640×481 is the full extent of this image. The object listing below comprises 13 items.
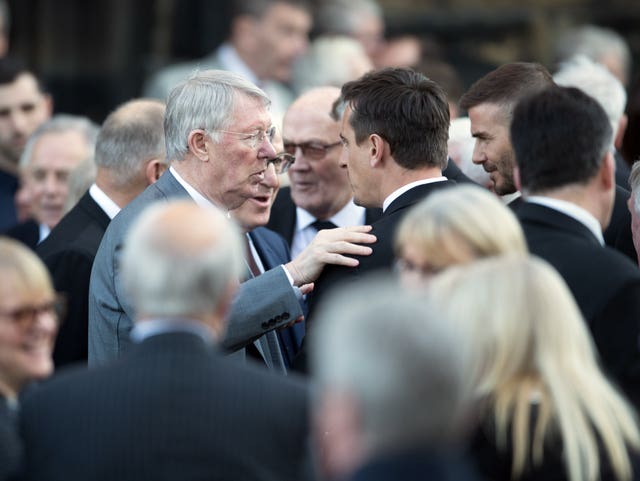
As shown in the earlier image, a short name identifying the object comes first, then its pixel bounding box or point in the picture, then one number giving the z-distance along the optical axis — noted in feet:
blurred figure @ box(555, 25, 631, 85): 72.95
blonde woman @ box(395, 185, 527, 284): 24.72
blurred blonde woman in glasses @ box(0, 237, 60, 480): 23.48
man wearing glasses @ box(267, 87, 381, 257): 45.70
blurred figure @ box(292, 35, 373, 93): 67.56
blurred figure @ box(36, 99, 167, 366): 38.27
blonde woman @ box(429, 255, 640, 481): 23.04
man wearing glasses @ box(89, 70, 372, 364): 33.45
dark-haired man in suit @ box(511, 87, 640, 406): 27.94
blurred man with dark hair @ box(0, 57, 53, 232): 58.59
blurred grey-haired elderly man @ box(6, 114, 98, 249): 50.24
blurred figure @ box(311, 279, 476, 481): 18.37
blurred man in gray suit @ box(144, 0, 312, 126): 71.31
